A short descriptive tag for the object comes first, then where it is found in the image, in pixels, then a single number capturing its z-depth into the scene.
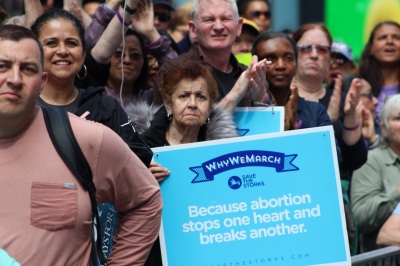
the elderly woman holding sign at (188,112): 11.29
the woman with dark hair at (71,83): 10.30
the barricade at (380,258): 12.12
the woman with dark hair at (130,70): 13.52
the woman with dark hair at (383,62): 17.97
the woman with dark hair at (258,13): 18.73
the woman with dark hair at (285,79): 13.95
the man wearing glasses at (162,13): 17.87
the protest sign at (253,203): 10.87
